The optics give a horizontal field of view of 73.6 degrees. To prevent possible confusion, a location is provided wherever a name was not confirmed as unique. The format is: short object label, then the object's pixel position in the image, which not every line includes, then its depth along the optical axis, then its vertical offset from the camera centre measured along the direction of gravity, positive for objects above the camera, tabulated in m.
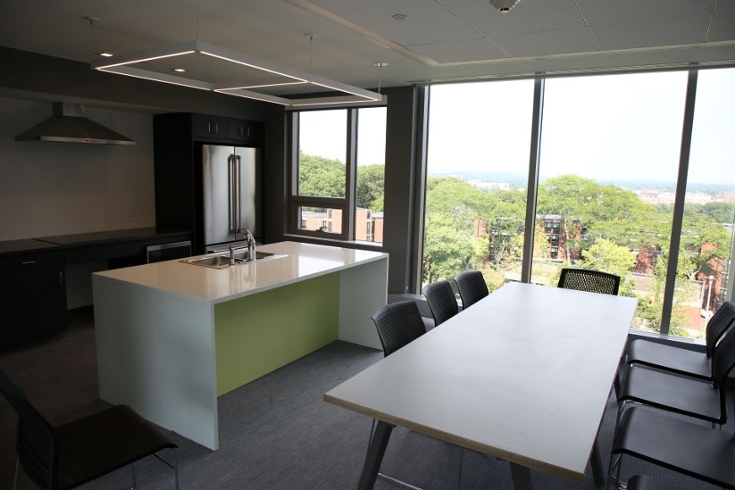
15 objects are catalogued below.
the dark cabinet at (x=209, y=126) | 5.68 +0.65
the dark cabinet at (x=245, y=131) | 6.16 +0.66
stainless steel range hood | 4.61 +0.46
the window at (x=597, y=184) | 4.31 +0.06
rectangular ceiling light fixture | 2.68 +0.74
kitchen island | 2.85 -1.00
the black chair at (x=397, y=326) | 2.55 -0.77
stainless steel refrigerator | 5.82 -0.14
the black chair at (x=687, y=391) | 2.50 -1.11
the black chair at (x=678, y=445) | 1.99 -1.10
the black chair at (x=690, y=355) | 3.01 -1.08
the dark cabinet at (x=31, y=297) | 4.14 -1.05
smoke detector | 2.52 +0.95
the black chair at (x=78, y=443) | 1.73 -1.10
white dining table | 1.60 -0.80
